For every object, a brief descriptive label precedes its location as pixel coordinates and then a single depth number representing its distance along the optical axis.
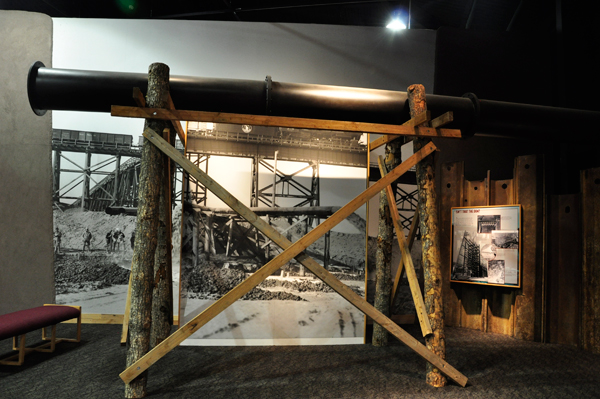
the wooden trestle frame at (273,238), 3.06
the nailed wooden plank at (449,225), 5.68
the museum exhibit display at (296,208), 3.39
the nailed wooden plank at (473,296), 5.52
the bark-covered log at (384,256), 4.57
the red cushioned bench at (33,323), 3.43
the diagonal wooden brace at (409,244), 4.57
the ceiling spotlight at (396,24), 6.00
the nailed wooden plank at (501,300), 5.21
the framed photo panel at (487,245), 5.13
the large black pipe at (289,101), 3.94
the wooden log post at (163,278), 3.89
